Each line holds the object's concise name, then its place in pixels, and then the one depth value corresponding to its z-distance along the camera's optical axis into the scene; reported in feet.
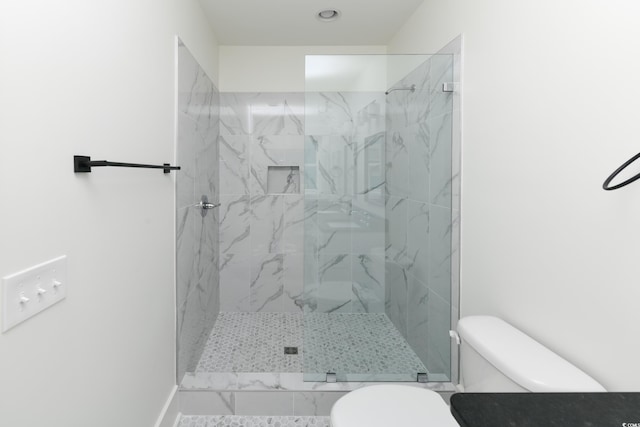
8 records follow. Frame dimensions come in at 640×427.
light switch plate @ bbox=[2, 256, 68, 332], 2.69
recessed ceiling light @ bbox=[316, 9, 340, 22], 8.52
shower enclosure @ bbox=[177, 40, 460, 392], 6.94
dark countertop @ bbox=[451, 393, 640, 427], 1.93
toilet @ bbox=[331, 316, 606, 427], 3.65
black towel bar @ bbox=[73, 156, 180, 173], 3.45
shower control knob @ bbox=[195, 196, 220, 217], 8.49
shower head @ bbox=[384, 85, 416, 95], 7.35
